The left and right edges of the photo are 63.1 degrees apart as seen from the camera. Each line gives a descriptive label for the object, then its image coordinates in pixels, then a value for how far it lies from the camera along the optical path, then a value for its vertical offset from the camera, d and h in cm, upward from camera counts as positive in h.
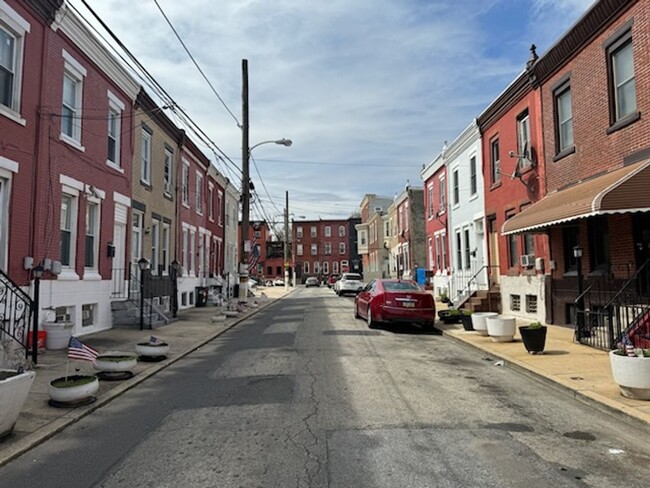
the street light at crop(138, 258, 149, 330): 1470 +10
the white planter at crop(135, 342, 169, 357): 995 -117
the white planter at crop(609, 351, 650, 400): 648 -112
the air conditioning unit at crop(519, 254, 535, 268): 1605 +76
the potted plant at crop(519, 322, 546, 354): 999 -98
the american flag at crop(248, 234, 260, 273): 2663 +165
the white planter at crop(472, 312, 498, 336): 1286 -90
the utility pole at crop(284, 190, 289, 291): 5262 +697
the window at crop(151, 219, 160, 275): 2000 +164
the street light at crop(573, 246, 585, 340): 1124 -44
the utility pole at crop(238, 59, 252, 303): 2162 +423
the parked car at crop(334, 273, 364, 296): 3909 +3
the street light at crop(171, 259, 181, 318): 1886 +16
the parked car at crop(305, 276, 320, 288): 7025 +60
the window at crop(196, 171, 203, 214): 2679 +485
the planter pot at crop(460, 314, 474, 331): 1436 -99
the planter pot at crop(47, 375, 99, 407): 662 -131
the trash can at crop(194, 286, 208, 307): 2539 -47
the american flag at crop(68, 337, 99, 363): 697 -84
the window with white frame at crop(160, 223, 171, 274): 2122 +161
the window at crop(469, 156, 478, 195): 2241 +465
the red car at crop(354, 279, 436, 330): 1495 -53
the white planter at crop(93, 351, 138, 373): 838 -121
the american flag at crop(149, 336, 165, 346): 1003 -103
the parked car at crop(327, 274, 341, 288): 6384 +68
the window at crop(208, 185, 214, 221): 2973 +481
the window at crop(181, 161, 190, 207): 2407 +474
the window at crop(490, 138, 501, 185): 1946 +472
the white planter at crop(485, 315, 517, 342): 1191 -96
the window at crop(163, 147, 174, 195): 2150 +481
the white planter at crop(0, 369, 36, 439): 511 -105
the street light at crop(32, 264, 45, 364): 934 -54
